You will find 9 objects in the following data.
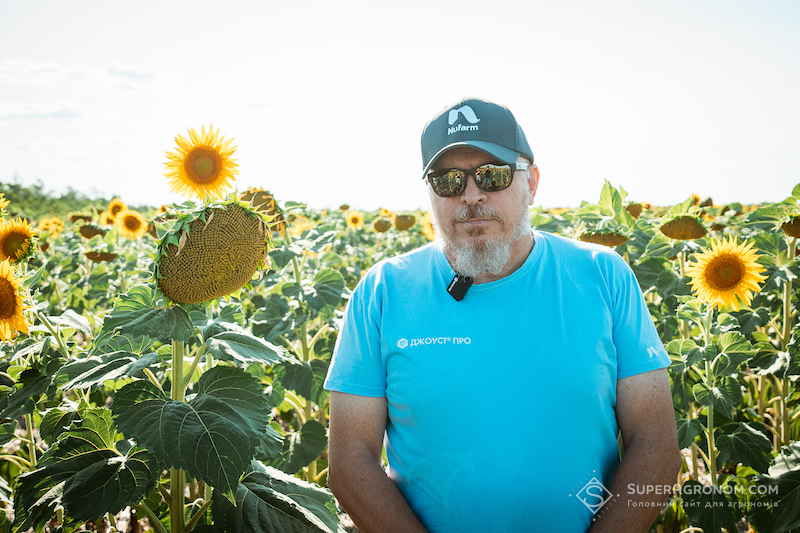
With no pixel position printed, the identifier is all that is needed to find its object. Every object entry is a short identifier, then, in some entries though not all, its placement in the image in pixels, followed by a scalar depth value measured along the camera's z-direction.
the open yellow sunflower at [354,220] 11.29
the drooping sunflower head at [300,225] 4.53
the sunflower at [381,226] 9.91
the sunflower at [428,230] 7.23
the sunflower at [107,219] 7.66
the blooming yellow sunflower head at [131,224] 6.99
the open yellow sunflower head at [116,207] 7.97
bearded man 1.99
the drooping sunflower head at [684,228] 3.58
